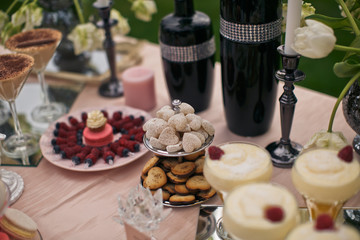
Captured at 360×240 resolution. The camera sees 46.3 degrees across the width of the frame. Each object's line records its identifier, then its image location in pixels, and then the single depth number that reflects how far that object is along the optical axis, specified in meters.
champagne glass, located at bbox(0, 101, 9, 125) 1.28
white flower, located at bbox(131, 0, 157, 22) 1.43
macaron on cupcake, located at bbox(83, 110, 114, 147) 1.11
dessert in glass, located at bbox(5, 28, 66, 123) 1.18
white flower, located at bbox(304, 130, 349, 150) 0.84
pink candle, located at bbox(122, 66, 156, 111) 1.26
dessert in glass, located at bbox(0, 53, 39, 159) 1.02
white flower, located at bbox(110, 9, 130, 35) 1.44
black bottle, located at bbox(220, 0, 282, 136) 0.98
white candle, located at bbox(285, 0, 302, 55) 0.86
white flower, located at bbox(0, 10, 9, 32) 1.33
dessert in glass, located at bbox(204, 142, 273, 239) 0.70
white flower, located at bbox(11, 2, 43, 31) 1.25
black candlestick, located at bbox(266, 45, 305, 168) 0.90
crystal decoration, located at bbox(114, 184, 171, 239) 0.74
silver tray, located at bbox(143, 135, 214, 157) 0.86
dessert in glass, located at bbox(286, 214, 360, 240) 0.54
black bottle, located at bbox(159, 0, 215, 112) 1.15
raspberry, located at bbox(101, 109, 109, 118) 1.23
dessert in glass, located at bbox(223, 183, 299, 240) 0.59
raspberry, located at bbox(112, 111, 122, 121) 1.21
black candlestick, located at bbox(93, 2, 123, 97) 1.29
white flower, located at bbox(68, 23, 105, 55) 1.34
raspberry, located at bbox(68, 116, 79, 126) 1.20
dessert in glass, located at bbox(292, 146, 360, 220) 0.66
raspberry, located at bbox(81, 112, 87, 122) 1.21
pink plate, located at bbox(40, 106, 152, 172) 1.03
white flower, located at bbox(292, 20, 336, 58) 0.75
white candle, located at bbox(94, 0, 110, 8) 1.26
